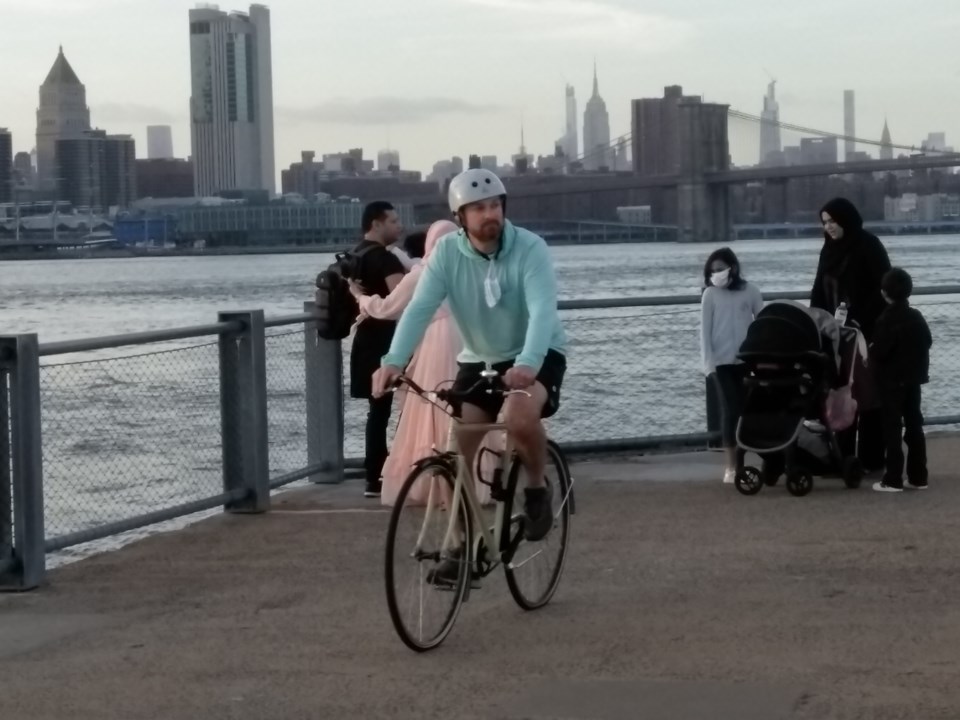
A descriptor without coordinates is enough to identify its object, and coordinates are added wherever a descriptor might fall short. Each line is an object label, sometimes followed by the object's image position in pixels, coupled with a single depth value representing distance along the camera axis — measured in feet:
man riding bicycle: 20.67
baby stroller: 32.60
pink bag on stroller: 33.42
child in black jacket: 32.32
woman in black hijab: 34.01
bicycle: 19.75
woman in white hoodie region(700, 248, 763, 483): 34.12
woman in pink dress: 31.32
